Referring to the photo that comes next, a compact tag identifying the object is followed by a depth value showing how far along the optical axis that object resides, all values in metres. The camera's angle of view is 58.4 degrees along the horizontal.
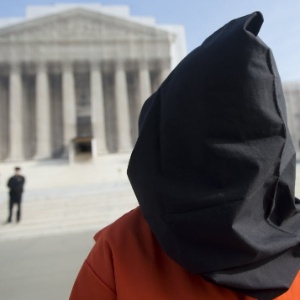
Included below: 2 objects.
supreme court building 34.66
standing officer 7.54
